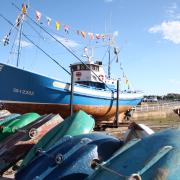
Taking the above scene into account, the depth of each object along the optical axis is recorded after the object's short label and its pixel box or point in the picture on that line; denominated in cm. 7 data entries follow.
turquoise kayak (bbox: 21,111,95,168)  334
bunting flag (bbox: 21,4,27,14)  1154
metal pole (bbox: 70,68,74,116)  989
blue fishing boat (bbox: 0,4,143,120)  1065
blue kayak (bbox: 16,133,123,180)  259
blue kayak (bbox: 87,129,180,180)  201
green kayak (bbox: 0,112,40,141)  423
